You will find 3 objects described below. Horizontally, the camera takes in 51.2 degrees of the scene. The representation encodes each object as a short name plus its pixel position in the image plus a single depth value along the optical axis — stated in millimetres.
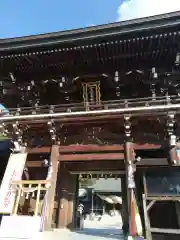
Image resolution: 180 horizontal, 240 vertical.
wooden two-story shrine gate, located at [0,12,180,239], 5988
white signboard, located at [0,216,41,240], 4973
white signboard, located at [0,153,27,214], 5530
